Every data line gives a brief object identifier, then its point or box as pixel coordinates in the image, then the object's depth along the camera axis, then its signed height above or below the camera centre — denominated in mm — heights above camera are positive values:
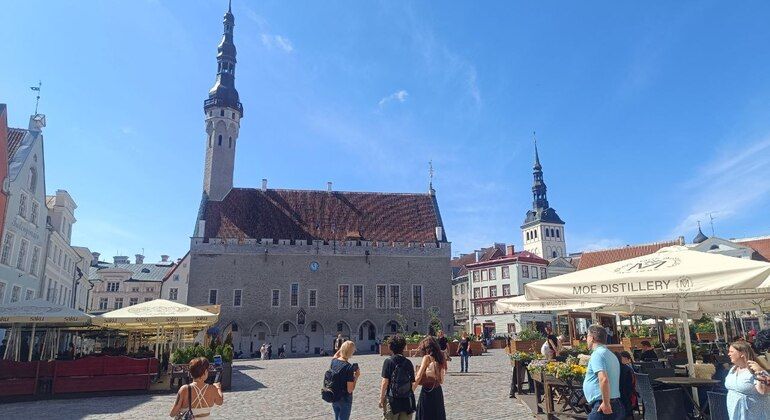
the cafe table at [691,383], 6934 -865
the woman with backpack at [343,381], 6172 -707
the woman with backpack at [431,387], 5496 -704
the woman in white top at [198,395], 5078 -720
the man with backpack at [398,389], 5633 -739
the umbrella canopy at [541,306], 10695 +333
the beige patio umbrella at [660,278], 6328 +556
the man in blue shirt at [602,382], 4984 -605
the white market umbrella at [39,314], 12680 +251
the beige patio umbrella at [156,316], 14016 +207
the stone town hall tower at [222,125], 45500 +18018
